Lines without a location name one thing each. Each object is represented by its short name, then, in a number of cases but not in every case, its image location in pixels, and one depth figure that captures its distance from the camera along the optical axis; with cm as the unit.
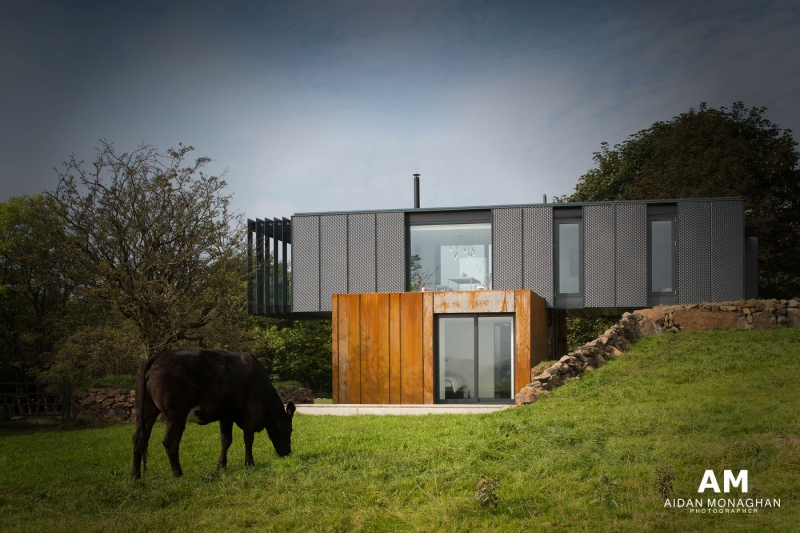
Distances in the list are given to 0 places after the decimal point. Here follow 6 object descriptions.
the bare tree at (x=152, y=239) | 1658
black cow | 802
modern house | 1794
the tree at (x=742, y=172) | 2684
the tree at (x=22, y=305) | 2503
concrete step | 1567
